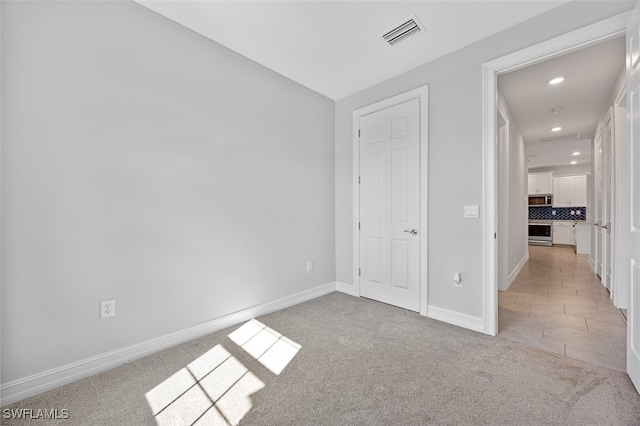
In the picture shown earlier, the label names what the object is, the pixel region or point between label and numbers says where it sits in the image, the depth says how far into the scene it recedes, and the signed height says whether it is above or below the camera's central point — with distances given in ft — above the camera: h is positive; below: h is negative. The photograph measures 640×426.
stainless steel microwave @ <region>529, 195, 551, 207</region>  27.63 +1.31
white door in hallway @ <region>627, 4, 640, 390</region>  5.28 +0.48
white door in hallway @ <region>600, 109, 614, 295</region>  11.39 +0.65
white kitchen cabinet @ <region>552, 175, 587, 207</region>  26.06 +2.18
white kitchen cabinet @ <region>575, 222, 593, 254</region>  21.59 -2.09
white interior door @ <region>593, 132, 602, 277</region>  13.84 +0.50
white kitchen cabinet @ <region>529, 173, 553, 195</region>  27.61 +3.14
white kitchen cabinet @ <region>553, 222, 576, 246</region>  26.25 -2.10
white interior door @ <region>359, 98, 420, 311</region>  9.59 +0.31
